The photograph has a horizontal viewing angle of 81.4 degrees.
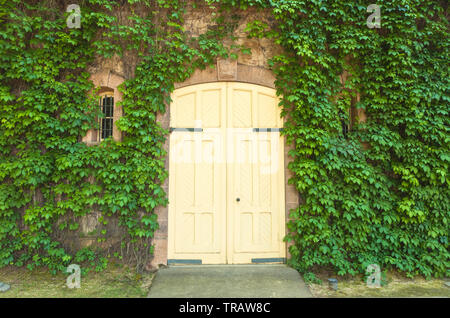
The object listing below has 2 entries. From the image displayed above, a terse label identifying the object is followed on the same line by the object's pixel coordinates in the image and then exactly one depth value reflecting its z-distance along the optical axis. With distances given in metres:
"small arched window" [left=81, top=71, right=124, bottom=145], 4.34
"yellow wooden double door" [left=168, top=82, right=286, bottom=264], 4.27
